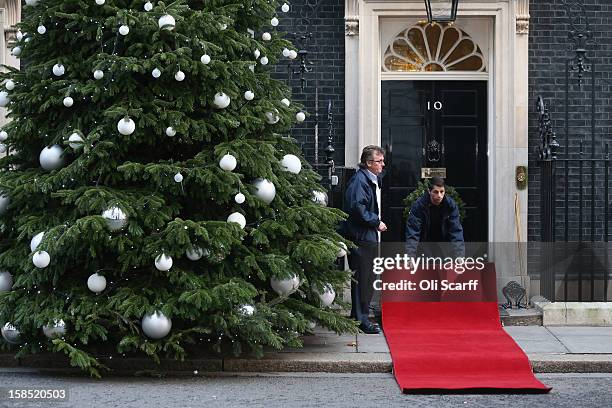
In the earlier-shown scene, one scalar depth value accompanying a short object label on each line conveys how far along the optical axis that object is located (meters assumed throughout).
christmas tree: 10.02
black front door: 14.91
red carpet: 9.66
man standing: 12.04
